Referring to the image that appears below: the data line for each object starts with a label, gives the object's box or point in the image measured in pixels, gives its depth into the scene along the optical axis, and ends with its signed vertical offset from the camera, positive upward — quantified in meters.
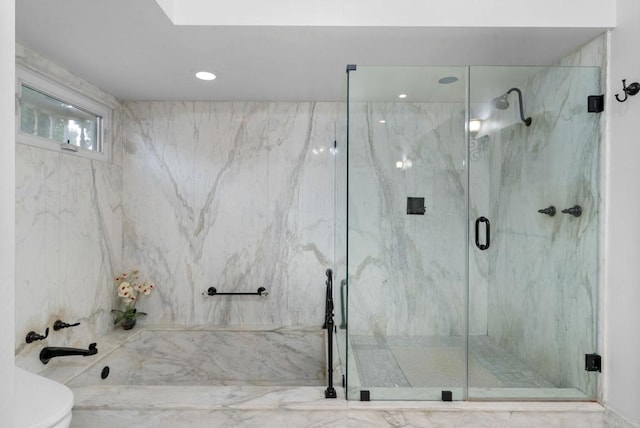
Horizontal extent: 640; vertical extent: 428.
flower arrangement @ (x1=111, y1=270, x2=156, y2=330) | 2.71 -0.61
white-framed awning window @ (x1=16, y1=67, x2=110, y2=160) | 1.96 +0.58
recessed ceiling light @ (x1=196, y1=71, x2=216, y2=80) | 2.27 +0.88
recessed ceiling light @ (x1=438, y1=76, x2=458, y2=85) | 1.87 +0.71
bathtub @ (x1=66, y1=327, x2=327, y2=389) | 2.73 -1.08
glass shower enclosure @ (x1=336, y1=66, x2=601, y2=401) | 1.85 -0.06
